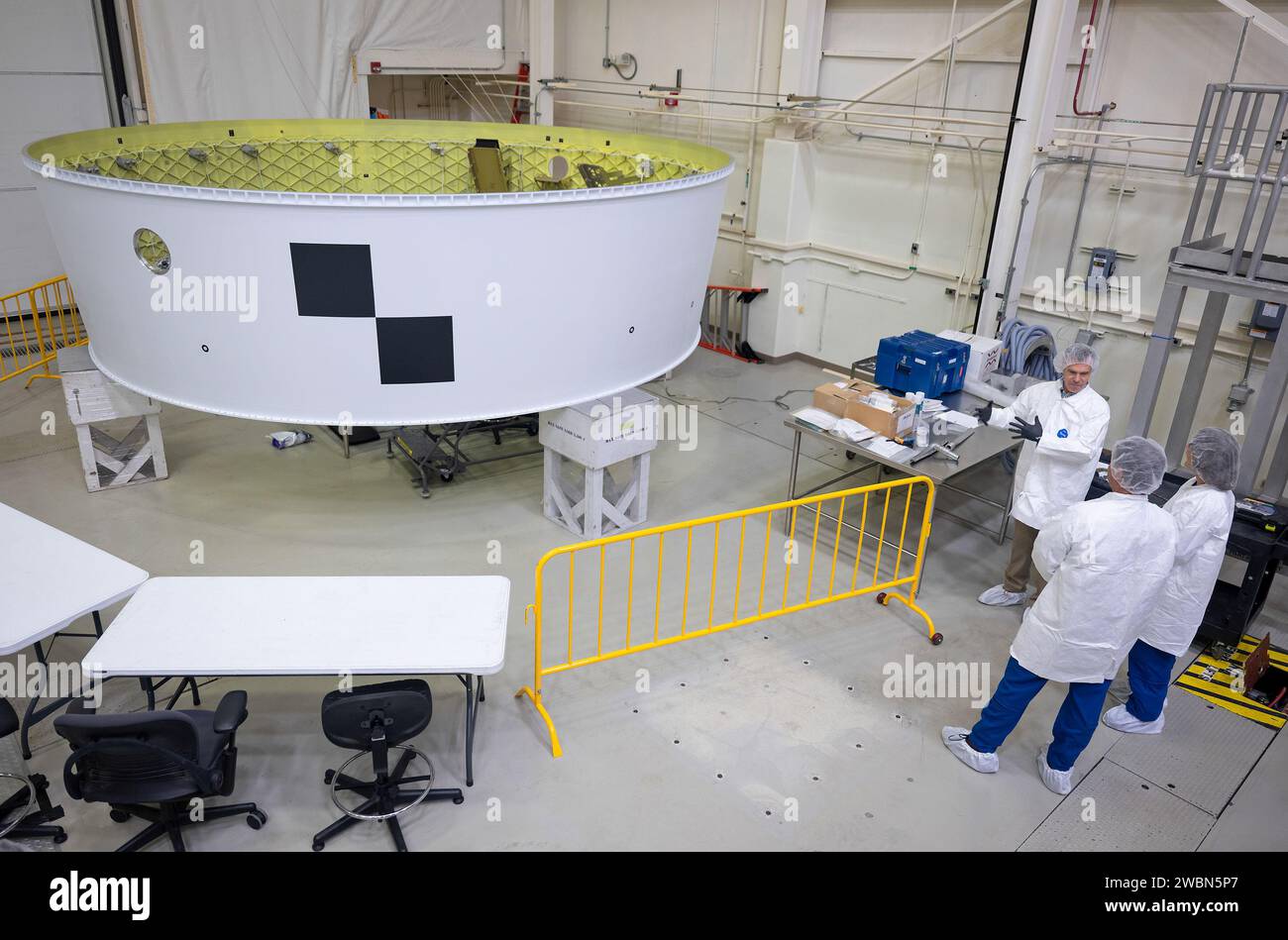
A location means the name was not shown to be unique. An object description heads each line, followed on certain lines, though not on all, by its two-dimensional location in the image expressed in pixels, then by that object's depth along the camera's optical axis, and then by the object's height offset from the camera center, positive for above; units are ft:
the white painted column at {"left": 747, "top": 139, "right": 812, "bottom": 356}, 28.76 -4.12
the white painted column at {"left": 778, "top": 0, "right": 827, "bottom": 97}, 27.02 +1.33
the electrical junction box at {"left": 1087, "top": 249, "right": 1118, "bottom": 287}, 22.58 -3.48
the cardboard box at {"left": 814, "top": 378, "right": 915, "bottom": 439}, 19.08 -6.01
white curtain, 28.94 +0.68
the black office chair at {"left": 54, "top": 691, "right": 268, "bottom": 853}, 10.44 -7.51
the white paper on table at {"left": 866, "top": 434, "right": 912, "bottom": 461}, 18.44 -6.44
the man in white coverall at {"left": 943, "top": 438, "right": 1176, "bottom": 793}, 12.22 -6.05
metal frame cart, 21.68 -8.25
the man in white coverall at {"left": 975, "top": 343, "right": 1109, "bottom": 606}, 16.28 -5.43
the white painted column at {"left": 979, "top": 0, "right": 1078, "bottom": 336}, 20.98 -0.41
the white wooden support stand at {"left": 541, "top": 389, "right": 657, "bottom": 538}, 18.47 -6.95
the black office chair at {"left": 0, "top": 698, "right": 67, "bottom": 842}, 12.12 -9.26
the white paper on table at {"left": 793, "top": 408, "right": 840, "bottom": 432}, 19.67 -6.33
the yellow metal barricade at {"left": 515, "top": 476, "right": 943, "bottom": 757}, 16.20 -8.94
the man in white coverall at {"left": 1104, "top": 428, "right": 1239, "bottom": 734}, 13.61 -5.96
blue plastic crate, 20.44 -5.36
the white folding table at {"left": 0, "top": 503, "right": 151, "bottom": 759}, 12.46 -6.90
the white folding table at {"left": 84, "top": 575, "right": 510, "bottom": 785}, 12.03 -7.03
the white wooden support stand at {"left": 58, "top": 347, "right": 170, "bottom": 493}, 19.60 -7.47
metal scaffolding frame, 15.65 -2.68
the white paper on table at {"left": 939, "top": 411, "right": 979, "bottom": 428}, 19.88 -6.25
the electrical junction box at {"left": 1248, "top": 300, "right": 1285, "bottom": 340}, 19.98 -3.99
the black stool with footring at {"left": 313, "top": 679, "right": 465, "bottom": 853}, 11.25 -7.38
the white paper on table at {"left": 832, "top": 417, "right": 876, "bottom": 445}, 19.07 -6.34
